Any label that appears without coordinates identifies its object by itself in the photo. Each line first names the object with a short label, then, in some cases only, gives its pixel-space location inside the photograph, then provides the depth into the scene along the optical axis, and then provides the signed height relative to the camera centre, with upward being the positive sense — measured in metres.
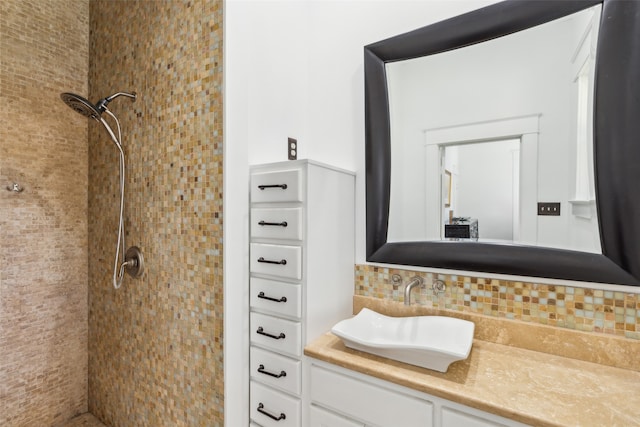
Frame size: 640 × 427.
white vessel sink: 1.04 -0.47
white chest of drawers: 1.26 -0.27
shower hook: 1.63 +0.14
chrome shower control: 1.64 -0.25
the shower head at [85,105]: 1.41 +0.51
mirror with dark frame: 1.03 +0.27
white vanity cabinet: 0.94 -0.63
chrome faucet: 1.28 -0.30
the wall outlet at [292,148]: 1.61 +0.35
